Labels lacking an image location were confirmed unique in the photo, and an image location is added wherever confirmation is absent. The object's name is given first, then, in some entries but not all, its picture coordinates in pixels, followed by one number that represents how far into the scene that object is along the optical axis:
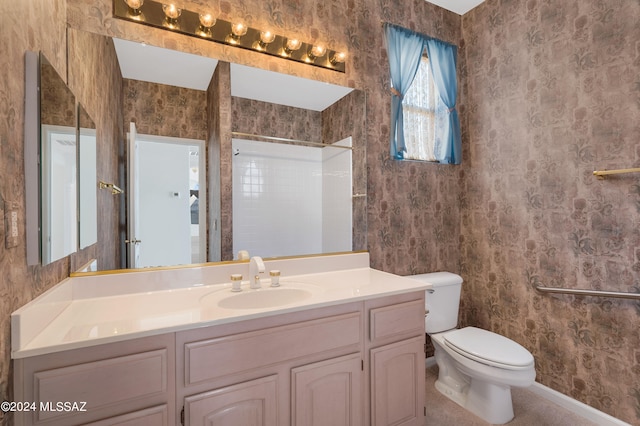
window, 2.24
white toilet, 1.62
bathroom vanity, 0.89
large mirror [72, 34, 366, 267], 1.49
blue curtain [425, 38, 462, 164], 2.34
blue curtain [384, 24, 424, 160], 2.17
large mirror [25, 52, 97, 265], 0.91
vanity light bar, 1.48
